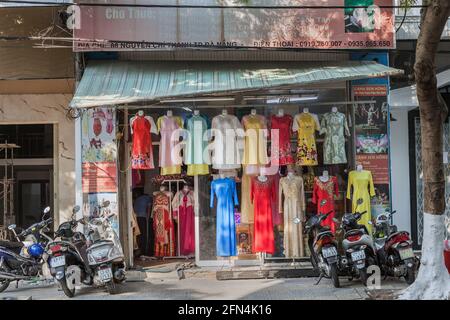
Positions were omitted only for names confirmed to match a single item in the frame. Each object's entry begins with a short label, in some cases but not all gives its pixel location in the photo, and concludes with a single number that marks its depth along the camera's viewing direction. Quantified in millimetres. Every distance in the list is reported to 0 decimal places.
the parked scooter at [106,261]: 8281
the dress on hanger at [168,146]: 9492
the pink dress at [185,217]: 10805
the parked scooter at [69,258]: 8141
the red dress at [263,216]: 9617
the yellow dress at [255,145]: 9430
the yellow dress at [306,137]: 9508
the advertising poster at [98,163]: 9609
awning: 8469
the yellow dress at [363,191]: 9539
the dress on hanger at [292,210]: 9547
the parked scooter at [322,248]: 8305
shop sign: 9438
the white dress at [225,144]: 9430
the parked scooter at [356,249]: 8297
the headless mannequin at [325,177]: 9734
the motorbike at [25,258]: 8719
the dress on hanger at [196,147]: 9438
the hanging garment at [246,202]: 9852
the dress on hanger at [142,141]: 9453
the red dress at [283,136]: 9500
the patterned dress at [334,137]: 9547
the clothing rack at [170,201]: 10961
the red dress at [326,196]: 9523
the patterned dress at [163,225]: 10891
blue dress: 9680
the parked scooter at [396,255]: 8305
